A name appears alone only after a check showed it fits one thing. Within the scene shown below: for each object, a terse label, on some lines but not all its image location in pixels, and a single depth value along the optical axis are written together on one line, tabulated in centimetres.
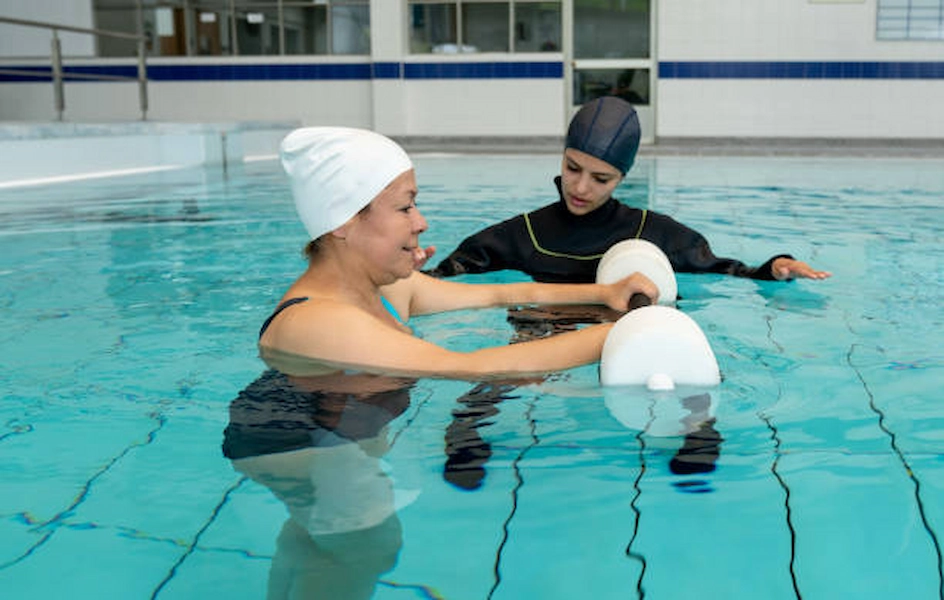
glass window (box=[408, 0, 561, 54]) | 1836
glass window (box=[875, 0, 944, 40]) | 1712
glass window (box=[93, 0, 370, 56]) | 1927
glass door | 1803
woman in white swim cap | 257
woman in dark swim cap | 446
